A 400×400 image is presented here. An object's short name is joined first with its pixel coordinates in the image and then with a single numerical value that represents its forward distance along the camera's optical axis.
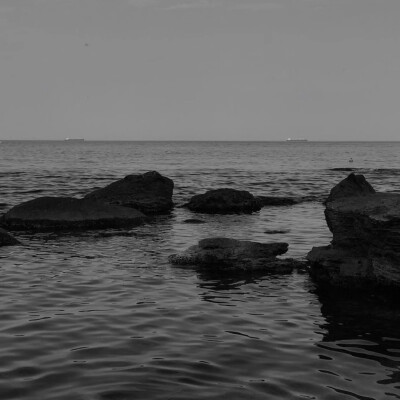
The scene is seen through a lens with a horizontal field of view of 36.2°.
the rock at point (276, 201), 32.44
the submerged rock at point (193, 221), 24.59
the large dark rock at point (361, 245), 12.68
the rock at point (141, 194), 27.89
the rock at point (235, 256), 15.16
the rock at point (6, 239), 18.19
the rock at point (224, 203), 28.73
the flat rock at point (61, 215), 21.75
